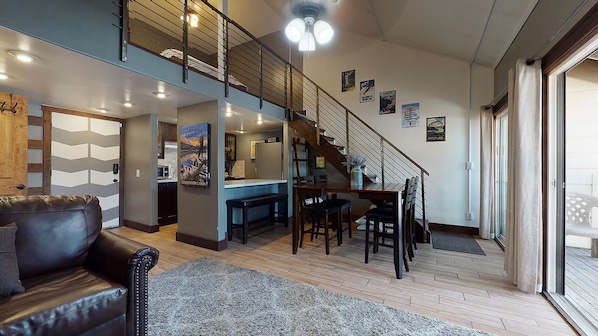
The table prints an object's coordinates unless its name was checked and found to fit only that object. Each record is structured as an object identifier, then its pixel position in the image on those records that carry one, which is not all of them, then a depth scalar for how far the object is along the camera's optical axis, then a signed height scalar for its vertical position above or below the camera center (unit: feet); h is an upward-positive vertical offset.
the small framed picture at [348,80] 17.33 +6.35
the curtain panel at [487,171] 12.94 -0.13
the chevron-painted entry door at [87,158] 13.24 +0.57
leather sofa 3.98 -2.23
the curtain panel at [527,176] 7.34 -0.23
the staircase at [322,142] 14.79 +1.65
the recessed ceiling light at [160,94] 10.45 +3.22
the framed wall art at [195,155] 11.58 +0.66
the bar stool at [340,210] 11.86 -2.11
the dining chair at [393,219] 8.57 -1.94
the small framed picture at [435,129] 14.61 +2.43
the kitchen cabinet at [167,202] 15.76 -2.29
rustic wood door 9.58 +0.97
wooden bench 12.23 -1.88
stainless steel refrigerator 17.30 +0.58
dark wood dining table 8.46 -1.07
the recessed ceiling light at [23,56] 6.84 +3.24
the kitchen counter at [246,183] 12.51 -0.87
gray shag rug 5.79 -3.85
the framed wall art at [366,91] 16.61 +5.35
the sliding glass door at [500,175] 12.87 -0.34
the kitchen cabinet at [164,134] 17.42 +2.49
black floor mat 11.47 -3.79
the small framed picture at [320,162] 18.71 +0.49
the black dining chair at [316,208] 10.71 -1.88
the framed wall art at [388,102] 15.87 +4.41
